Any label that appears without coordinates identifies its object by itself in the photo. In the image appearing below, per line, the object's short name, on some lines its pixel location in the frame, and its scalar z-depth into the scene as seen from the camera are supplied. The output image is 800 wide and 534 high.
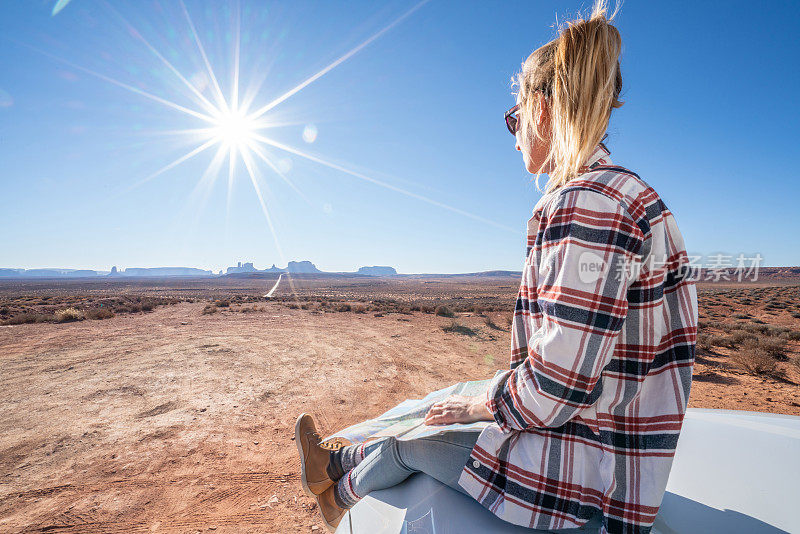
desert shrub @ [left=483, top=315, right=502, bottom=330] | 12.62
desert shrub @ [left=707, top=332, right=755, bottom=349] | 8.81
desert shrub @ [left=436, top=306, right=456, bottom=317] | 16.22
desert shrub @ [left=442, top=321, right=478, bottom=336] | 11.41
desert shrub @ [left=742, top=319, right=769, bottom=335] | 10.24
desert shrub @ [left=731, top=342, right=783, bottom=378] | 6.56
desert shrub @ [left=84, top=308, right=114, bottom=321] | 13.89
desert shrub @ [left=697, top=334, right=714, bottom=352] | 8.48
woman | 0.86
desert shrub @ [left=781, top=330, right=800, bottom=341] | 9.51
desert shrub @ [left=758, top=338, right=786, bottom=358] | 7.66
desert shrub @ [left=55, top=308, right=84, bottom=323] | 12.91
